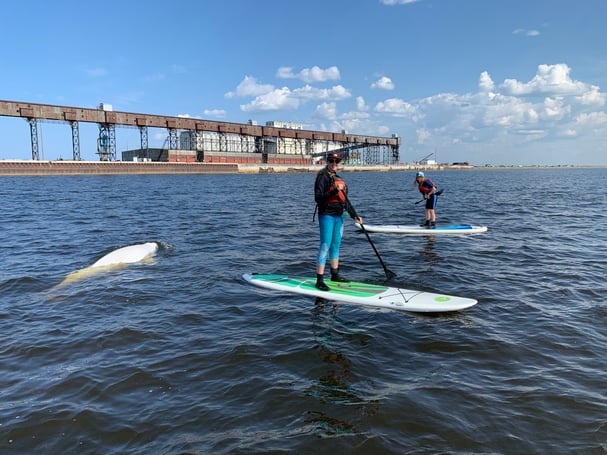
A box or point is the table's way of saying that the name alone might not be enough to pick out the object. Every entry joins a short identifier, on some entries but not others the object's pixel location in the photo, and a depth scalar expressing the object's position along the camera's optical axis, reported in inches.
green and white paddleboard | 270.2
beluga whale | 362.3
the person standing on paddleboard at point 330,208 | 298.8
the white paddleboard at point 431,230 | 582.9
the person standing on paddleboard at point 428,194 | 593.5
